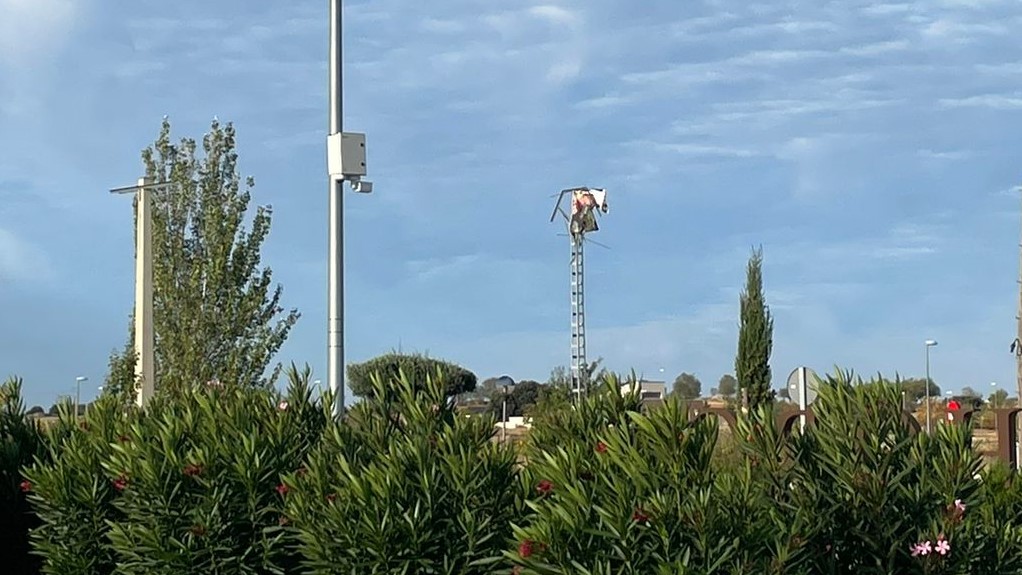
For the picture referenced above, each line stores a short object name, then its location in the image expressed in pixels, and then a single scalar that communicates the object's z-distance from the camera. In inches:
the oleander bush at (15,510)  486.6
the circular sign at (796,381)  868.0
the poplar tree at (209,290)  1155.9
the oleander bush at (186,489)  357.7
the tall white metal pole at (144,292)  894.4
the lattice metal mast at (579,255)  1792.6
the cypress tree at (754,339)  1845.5
